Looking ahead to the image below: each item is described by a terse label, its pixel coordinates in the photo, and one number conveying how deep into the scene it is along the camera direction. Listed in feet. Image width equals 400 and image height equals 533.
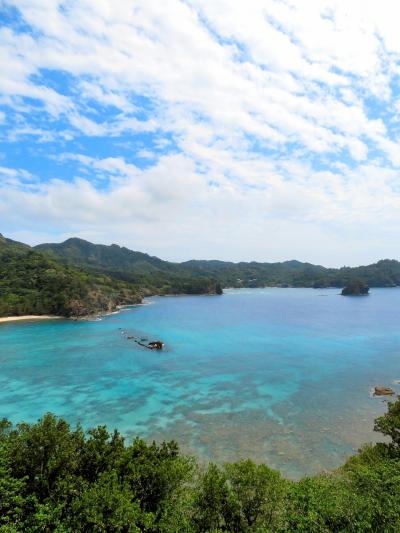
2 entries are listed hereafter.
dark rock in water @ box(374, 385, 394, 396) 171.22
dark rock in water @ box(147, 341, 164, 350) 285.43
